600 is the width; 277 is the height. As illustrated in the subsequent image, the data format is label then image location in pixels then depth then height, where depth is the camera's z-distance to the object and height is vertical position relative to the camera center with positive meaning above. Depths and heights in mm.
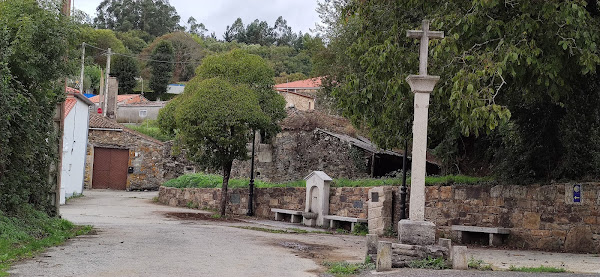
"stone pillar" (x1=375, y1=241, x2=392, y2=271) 9375 -1013
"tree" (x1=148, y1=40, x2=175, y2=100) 62625 +9699
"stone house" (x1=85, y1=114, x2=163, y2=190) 35969 +828
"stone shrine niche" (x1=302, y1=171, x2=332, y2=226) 20438 -492
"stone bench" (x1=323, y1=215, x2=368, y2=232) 18730 -1048
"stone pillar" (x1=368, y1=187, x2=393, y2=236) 17875 -672
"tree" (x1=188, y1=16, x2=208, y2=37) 102750 +22818
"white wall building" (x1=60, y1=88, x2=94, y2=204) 26484 +1208
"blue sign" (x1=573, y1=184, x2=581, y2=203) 13555 -7
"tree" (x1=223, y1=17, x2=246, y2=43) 101750 +22340
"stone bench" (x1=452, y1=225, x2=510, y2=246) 14820 -979
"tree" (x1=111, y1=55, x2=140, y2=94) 62938 +9554
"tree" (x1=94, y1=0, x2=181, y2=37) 88562 +20755
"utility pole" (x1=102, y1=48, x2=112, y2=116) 40053 +4547
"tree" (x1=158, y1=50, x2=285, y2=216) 20641 +2138
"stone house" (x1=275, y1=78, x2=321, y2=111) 41906 +5553
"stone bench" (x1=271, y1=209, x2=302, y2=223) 21736 -1116
